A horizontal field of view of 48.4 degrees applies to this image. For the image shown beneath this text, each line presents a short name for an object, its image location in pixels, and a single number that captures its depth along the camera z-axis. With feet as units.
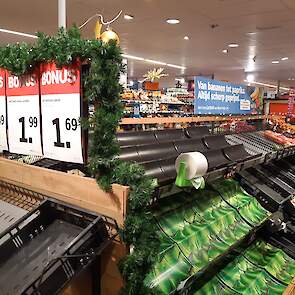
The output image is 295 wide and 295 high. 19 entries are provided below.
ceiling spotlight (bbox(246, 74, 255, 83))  54.78
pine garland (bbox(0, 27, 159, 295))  3.67
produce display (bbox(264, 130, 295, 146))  10.08
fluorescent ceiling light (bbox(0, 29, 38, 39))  26.11
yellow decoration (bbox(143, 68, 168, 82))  26.03
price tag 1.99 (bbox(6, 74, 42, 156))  4.60
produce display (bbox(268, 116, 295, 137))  13.10
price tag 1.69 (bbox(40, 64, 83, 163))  4.02
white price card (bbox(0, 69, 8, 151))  5.00
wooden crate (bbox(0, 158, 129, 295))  3.92
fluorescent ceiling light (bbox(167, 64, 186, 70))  44.34
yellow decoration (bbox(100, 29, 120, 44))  7.63
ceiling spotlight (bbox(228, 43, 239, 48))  29.20
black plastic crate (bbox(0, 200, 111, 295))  3.37
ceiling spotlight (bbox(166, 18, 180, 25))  21.03
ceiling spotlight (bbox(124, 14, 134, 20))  20.24
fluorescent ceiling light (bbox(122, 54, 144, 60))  37.25
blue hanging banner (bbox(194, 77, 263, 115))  9.20
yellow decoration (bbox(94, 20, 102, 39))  6.83
